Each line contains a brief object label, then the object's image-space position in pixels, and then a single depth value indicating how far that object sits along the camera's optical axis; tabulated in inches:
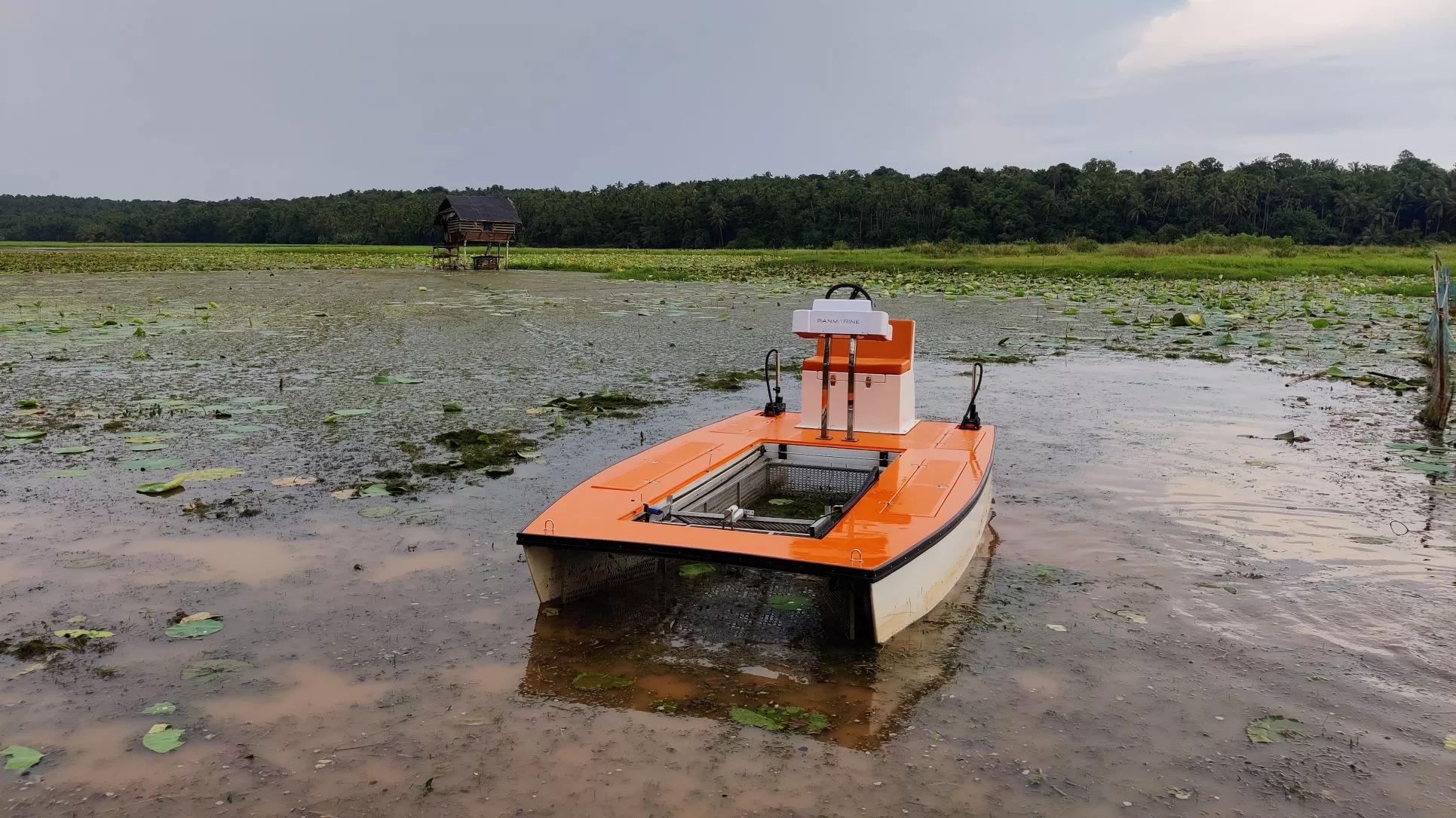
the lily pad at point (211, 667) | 165.2
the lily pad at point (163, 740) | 140.8
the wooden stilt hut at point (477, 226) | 1544.0
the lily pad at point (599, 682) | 164.4
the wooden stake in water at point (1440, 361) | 349.7
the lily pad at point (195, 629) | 179.5
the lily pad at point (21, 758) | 135.6
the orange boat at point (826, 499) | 178.1
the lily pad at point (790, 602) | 201.9
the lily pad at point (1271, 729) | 150.5
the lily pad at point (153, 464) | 288.2
